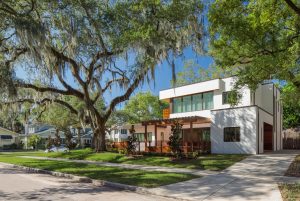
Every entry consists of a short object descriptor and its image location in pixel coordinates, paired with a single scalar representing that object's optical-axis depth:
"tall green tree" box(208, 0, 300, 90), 15.21
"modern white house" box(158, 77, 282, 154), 24.48
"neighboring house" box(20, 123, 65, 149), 63.98
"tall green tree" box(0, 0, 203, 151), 17.60
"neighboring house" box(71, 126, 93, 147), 74.57
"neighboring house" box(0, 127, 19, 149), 61.59
